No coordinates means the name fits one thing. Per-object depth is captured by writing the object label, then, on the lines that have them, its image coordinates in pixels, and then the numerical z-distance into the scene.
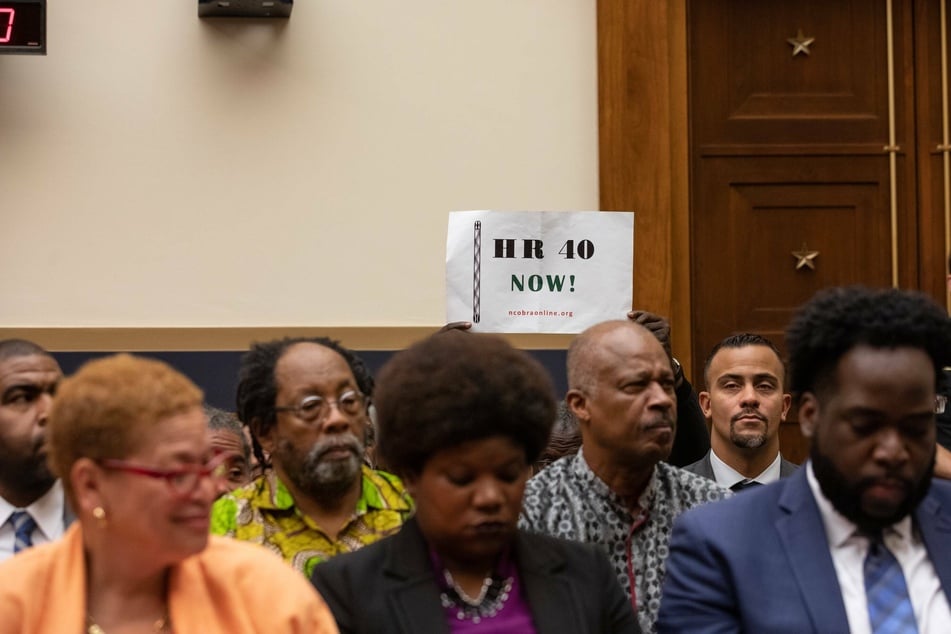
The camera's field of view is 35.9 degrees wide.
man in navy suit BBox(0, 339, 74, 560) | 3.99
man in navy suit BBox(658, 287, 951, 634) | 2.95
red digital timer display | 5.92
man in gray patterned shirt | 3.86
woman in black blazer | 2.98
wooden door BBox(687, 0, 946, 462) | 6.62
